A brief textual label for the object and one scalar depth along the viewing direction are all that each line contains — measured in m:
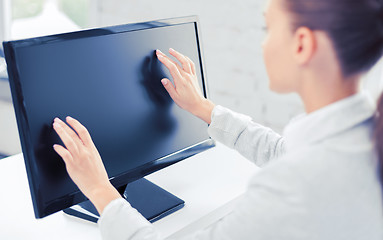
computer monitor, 0.79
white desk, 0.90
